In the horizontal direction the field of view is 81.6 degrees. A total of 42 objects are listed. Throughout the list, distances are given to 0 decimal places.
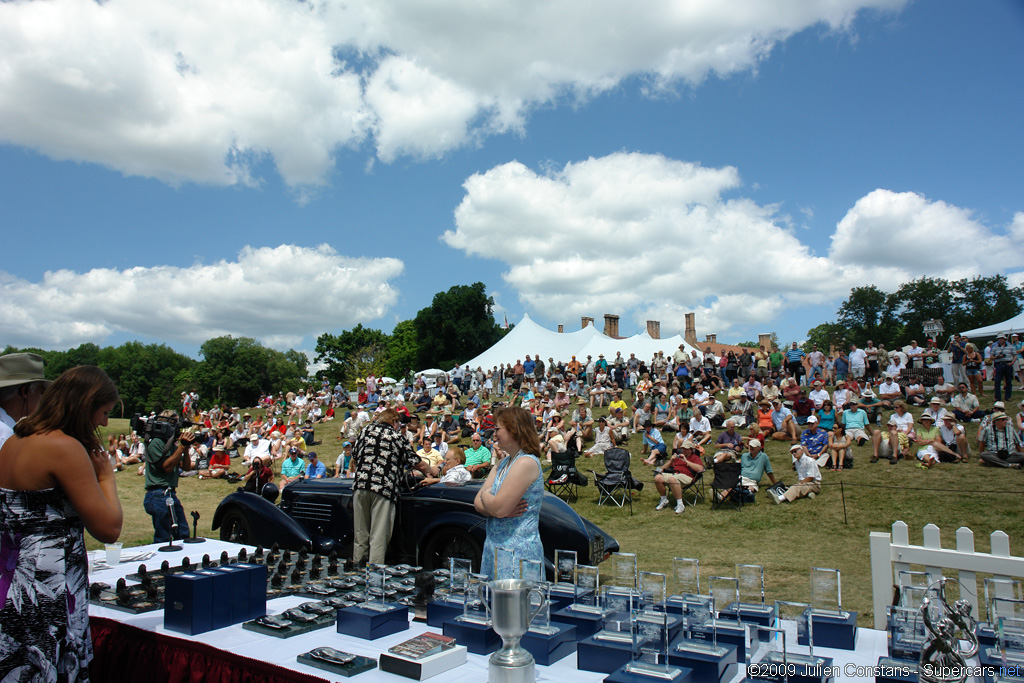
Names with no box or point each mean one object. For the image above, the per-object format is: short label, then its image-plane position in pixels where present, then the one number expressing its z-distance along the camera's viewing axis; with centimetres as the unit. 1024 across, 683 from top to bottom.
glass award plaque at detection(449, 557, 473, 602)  281
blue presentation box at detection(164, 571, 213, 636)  265
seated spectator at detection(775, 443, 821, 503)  1028
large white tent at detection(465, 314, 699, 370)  2767
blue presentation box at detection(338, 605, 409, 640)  258
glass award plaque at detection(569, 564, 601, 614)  263
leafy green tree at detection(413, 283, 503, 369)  5629
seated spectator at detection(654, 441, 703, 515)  1047
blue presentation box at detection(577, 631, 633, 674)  214
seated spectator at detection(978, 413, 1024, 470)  1045
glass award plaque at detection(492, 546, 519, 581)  276
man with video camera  644
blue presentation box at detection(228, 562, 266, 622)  286
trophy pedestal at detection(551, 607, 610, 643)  248
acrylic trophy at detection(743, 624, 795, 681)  191
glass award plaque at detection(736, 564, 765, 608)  259
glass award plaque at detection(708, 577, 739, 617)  255
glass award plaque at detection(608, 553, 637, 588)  277
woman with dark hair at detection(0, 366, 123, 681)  229
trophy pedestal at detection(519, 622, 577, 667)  228
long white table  219
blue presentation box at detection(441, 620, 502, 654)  241
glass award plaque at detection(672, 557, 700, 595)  268
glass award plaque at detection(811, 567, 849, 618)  245
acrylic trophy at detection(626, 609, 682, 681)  200
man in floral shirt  553
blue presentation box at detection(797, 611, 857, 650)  238
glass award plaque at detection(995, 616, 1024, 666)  196
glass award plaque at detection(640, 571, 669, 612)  246
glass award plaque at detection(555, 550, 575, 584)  293
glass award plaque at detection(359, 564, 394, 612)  271
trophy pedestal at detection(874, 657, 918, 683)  191
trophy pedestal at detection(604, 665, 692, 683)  191
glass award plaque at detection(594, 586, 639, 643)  229
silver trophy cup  187
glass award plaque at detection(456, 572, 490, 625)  259
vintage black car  558
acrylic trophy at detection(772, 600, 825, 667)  196
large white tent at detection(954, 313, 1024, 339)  1796
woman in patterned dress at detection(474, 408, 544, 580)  334
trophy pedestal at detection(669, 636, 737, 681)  199
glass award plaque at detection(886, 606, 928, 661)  216
